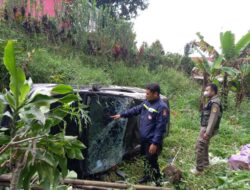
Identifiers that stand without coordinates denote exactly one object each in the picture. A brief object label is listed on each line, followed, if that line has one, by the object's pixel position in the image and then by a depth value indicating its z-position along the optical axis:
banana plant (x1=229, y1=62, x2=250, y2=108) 6.96
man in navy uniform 2.77
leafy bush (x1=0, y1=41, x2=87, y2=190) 0.95
